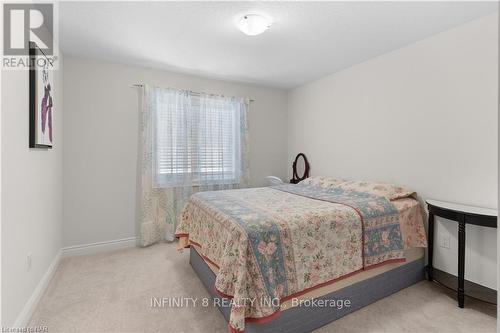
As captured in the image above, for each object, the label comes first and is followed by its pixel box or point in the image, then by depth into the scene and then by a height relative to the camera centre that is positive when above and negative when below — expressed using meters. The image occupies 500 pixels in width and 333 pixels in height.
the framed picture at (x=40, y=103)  1.81 +0.51
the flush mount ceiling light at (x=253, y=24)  2.03 +1.23
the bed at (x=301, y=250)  1.45 -0.65
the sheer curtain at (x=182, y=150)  3.25 +0.20
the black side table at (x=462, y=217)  1.79 -0.43
